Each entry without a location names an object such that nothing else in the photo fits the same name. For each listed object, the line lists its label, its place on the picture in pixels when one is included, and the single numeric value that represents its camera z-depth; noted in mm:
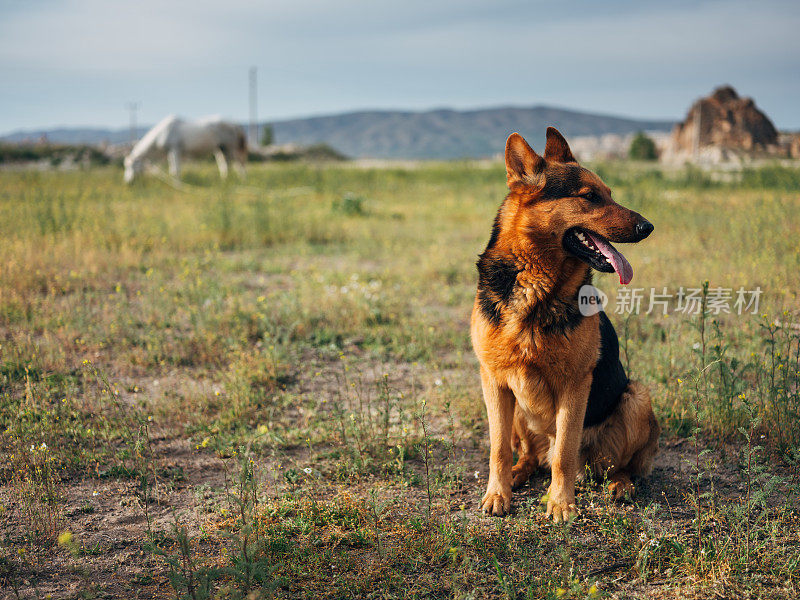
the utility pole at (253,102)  71938
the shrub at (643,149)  35594
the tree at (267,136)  58344
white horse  16875
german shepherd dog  2982
